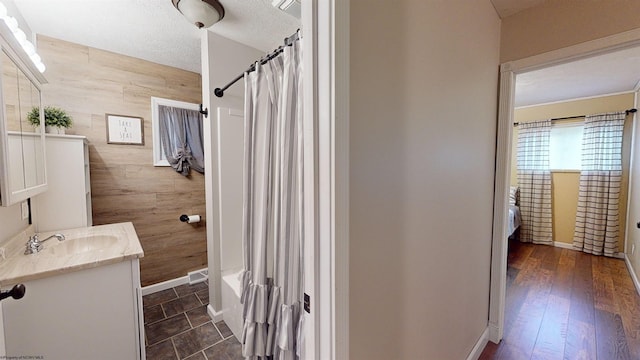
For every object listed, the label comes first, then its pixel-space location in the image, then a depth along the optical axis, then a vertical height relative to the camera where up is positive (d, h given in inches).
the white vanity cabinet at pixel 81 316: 42.1 -28.7
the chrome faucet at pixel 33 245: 51.6 -17.0
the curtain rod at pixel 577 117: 124.2 +33.9
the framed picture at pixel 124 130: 87.1 +15.7
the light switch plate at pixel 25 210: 58.6 -10.1
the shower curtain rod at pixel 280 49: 46.3 +25.5
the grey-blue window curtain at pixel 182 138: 98.5 +14.2
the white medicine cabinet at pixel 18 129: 40.9 +8.9
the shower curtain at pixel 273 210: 46.6 -8.5
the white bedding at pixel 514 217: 138.7 -28.0
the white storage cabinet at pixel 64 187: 67.2 -5.1
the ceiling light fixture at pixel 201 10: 60.0 +43.0
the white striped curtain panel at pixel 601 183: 129.6 -6.1
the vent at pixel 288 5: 55.3 +40.3
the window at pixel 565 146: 146.1 +16.5
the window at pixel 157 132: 95.9 +15.8
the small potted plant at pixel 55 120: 67.1 +14.6
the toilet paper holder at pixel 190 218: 102.0 -21.0
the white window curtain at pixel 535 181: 154.3 -6.2
